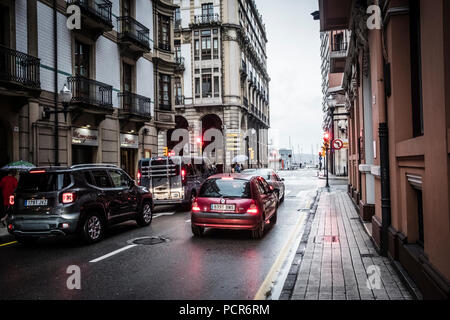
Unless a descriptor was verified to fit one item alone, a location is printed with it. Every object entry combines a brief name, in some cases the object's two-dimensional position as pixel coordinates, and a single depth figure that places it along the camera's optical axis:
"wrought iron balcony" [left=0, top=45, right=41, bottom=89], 13.05
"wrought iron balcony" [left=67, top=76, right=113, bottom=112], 16.70
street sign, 22.30
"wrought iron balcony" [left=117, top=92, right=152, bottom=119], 20.93
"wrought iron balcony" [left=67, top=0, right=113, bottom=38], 16.92
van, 14.30
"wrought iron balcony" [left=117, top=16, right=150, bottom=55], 20.62
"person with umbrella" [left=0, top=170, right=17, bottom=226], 11.14
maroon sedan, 8.55
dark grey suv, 7.97
